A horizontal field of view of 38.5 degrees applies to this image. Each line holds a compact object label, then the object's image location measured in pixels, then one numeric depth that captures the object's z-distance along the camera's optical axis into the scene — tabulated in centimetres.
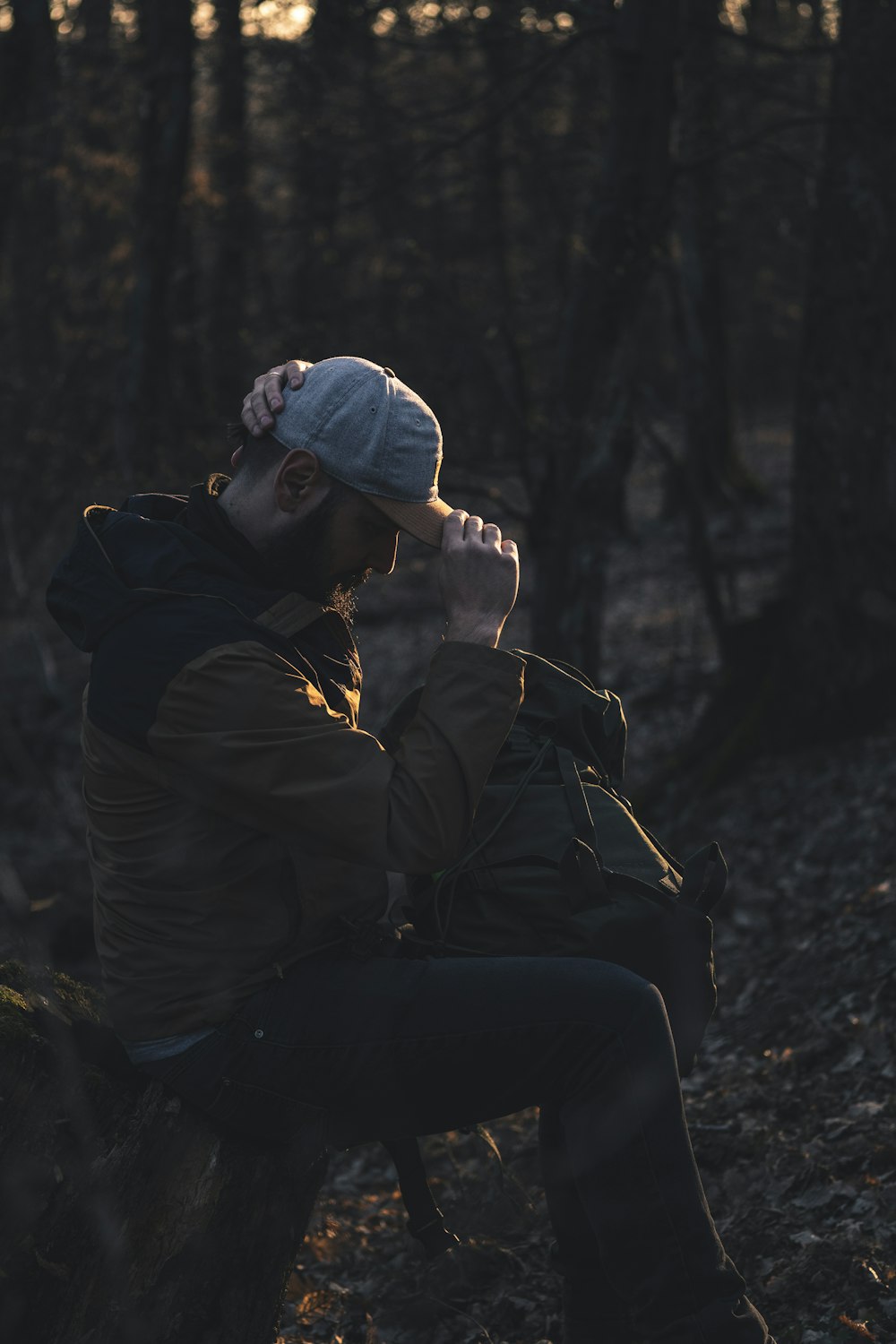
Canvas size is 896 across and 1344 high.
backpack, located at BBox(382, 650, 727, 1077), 293
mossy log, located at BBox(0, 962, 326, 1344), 274
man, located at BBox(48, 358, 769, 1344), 258
